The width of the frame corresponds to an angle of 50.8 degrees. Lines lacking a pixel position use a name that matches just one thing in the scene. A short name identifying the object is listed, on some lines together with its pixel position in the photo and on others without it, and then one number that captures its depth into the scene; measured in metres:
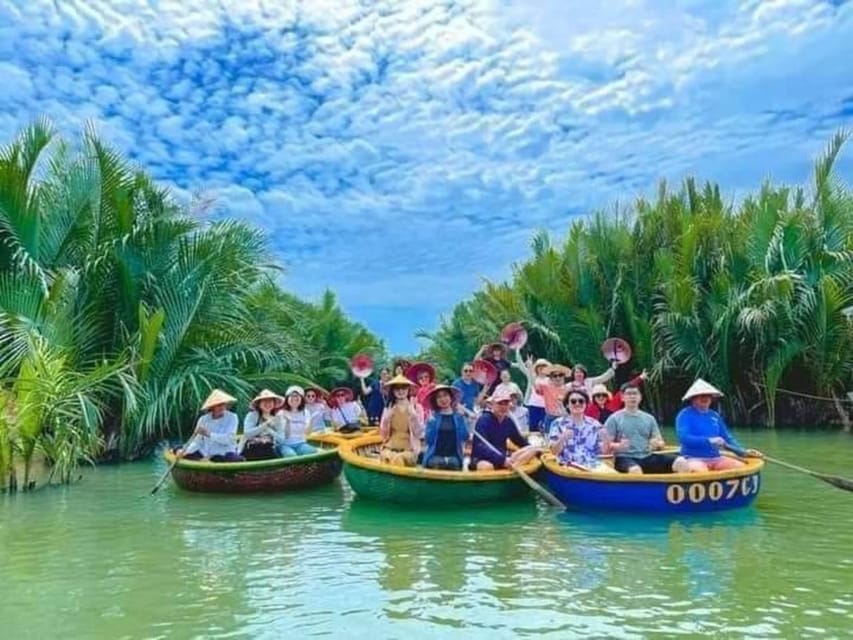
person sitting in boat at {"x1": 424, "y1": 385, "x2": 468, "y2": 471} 10.62
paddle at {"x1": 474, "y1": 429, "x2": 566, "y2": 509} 9.93
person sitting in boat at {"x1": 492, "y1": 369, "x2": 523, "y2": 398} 13.48
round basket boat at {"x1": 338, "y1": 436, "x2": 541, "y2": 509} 10.03
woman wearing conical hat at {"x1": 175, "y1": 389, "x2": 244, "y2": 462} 12.34
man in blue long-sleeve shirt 10.09
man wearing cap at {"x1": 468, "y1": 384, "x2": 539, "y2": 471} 10.75
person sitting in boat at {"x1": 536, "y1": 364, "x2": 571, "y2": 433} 14.24
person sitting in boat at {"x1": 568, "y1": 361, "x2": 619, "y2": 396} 14.16
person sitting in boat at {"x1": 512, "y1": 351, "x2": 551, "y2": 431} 14.77
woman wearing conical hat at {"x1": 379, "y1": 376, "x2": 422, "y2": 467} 11.29
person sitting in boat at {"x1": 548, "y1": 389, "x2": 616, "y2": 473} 10.52
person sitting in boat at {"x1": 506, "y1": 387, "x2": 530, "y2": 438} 13.51
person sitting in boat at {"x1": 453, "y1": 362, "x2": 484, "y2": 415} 14.73
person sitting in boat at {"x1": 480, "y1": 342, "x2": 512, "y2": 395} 16.36
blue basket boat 9.52
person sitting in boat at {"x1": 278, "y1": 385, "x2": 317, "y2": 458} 13.29
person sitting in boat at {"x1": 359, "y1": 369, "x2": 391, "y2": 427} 19.20
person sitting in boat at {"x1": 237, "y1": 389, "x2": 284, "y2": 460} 12.66
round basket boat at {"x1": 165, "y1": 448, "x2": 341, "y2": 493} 11.84
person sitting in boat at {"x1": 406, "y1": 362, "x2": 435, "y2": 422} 14.53
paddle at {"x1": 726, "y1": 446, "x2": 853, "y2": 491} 8.25
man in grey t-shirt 10.34
